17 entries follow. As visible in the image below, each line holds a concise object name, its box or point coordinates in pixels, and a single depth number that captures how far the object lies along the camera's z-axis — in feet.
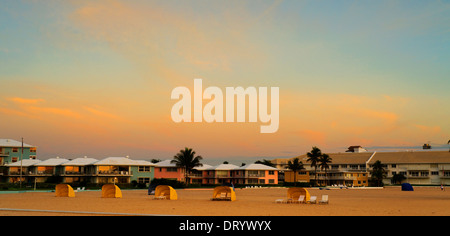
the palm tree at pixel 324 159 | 409.49
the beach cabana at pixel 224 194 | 119.55
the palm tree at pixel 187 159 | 323.57
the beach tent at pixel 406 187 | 269.64
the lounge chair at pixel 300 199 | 108.47
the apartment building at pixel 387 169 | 434.71
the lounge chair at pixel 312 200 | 105.70
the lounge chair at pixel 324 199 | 106.11
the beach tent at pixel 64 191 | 135.03
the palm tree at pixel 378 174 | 403.54
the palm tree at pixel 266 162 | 493.03
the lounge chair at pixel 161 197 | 120.06
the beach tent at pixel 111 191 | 128.47
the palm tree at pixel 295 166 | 390.42
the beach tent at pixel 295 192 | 111.55
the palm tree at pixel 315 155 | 405.47
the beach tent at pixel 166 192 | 120.06
